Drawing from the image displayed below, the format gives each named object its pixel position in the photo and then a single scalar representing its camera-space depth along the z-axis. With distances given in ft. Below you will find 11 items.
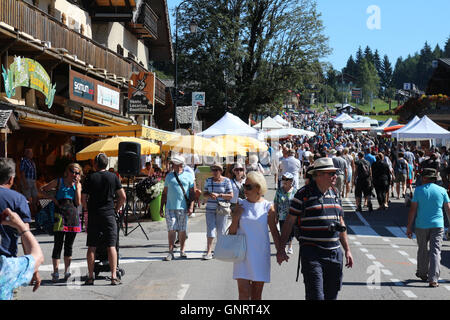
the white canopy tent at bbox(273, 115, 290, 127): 151.12
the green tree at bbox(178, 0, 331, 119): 153.48
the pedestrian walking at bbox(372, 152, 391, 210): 65.87
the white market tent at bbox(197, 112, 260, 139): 77.66
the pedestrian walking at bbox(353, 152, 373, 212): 64.75
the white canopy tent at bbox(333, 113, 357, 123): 216.13
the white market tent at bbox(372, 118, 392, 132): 143.07
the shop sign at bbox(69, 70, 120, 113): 72.58
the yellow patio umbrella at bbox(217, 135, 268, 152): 73.77
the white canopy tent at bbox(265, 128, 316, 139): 131.64
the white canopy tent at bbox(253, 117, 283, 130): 137.25
